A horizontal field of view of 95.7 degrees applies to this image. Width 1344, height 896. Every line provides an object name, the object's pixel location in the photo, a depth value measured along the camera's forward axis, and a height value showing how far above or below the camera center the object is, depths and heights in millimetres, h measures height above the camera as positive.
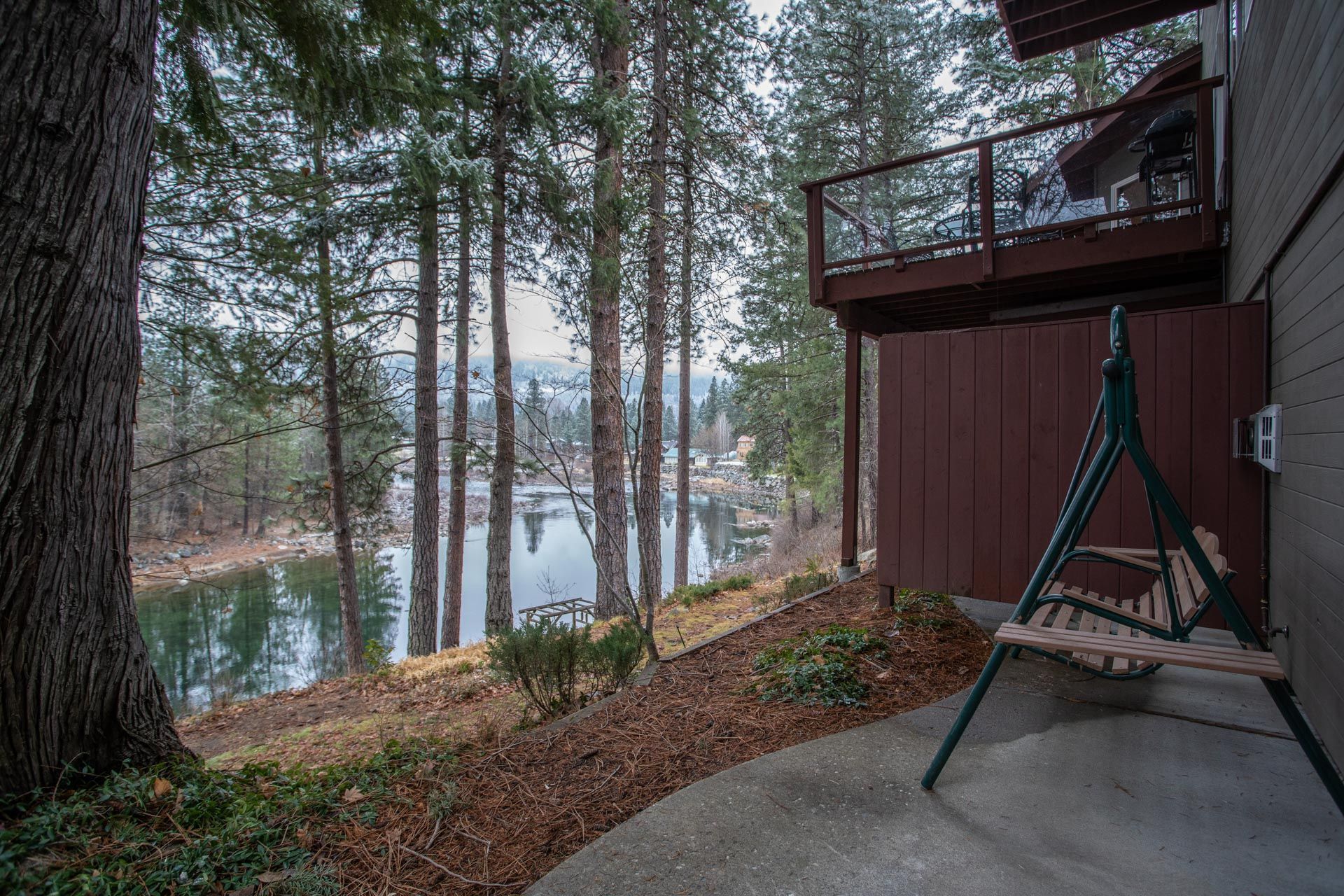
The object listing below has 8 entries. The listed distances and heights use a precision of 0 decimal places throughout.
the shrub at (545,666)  3113 -1185
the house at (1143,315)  2059 +570
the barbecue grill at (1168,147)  3934 +1930
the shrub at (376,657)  6723 -2507
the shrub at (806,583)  5352 -1381
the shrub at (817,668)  2830 -1183
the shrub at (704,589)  6949 -1847
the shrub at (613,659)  3227 -1197
